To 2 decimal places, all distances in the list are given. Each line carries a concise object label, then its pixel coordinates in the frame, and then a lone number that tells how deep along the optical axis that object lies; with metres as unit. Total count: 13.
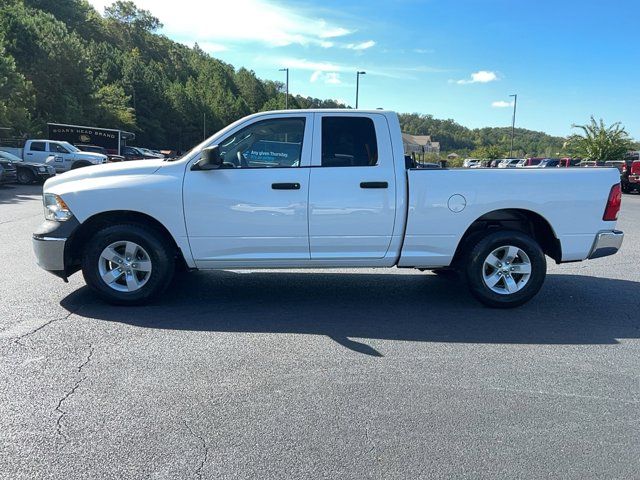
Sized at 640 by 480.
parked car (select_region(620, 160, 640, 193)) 24.70
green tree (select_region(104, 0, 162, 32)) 105.88
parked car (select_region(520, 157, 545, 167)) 47.22
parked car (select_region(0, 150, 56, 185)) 21.38
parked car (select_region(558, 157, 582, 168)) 39.87
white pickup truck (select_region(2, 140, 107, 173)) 23.42
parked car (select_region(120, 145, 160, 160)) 34.88
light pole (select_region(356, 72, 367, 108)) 43.39
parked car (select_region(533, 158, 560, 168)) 42.09
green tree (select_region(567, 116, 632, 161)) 50.28
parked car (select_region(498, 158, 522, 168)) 48.66
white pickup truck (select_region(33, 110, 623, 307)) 5.16
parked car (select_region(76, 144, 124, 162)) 31.11
